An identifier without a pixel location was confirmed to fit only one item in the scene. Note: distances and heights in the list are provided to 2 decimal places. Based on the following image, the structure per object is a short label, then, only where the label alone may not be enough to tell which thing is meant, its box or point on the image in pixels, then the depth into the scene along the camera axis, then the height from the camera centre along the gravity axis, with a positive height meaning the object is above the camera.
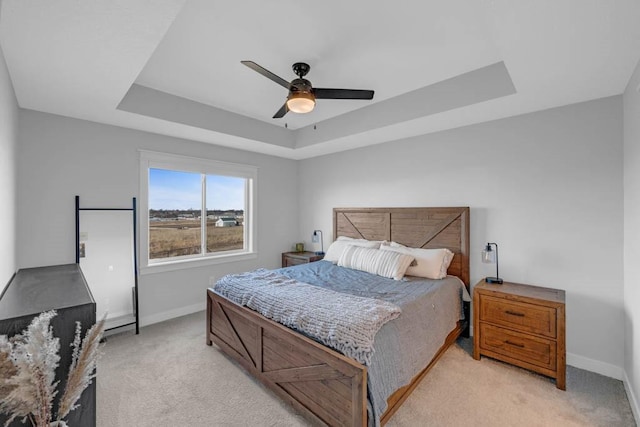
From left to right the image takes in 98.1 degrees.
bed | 1.67 -1.04
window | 3.61 +0.02
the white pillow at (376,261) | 3.06 -0.59
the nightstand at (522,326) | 2.27 -1.02
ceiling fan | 2.18 +0.97
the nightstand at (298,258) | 4.47 -0.76
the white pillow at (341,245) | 3.80 -0.47
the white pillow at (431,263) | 3.05 -0.58
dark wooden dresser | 1.30 -0.50
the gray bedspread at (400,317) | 1.71 -0.86
